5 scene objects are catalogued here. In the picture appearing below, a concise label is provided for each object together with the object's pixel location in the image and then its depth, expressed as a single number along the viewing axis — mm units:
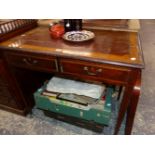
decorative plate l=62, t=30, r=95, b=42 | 1006
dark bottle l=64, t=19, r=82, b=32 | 1115
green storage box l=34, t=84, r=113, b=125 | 1060
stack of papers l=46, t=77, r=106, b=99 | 1115
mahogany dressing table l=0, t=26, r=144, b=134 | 781
